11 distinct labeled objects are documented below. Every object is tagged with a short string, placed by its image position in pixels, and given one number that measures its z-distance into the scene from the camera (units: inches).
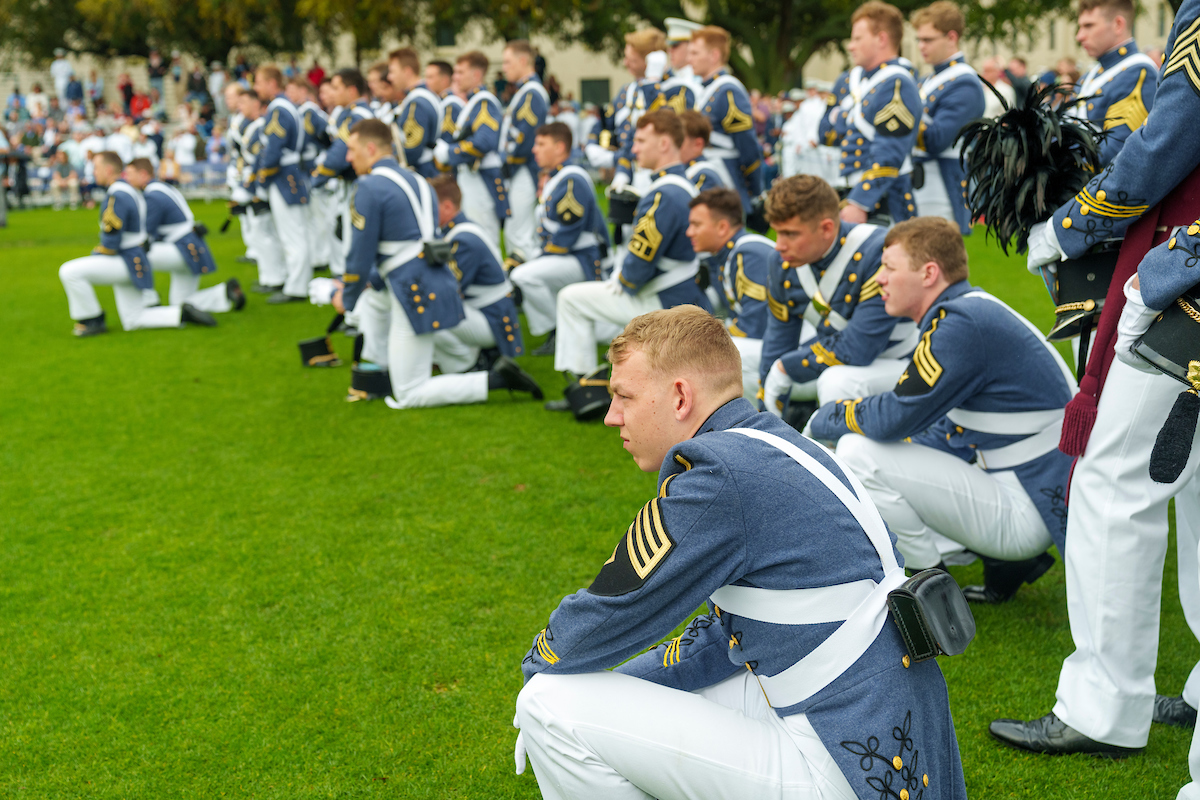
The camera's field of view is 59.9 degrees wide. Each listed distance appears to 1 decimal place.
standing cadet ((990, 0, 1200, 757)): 90.9
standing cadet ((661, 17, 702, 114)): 323.3
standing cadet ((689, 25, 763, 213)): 307.4
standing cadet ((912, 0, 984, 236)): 251.0
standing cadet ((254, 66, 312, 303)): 394.0
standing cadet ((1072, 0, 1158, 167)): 205.8
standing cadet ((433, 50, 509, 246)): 374.3
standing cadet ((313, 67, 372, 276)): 346.6
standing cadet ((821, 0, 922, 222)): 246.1
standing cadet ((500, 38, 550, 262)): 368.5
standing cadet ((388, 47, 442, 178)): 377.7
